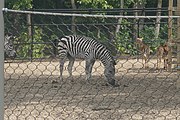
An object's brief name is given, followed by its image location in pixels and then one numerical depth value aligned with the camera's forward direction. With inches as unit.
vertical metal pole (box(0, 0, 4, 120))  90.3
